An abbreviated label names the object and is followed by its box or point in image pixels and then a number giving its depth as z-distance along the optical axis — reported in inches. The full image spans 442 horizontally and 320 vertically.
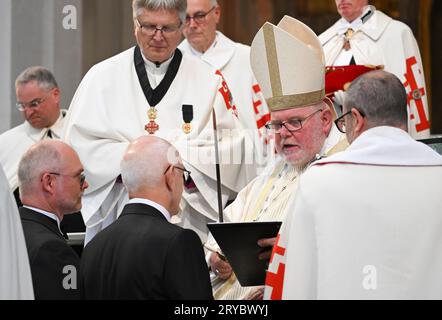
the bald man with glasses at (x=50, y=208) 440.1
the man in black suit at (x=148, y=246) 404.2
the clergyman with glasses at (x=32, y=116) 677.3
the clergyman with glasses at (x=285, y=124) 490.3
